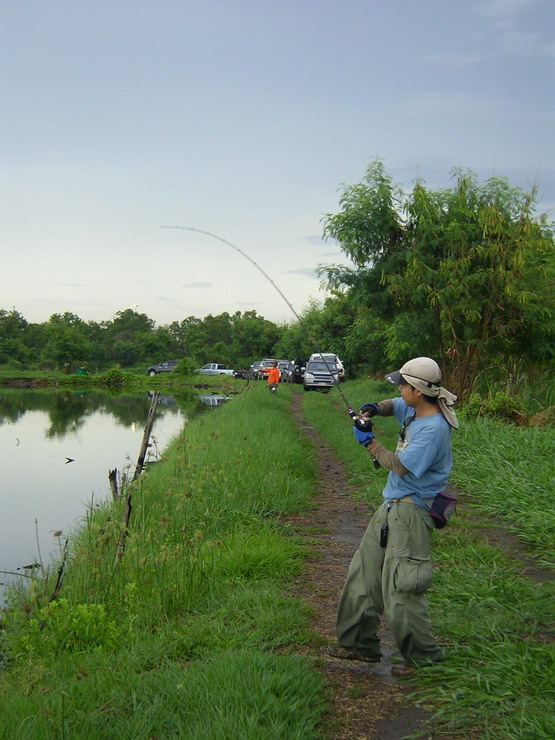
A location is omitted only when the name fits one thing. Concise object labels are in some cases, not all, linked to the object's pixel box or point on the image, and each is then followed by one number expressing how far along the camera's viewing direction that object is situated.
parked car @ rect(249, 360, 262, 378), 49.16
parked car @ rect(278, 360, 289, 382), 49.71
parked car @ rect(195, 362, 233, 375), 64.31
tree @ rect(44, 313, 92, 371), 71.31
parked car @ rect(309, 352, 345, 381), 35.13
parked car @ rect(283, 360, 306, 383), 47.56
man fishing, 4.42
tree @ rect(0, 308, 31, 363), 76.50
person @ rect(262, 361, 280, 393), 29.36
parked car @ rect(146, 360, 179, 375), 69.19
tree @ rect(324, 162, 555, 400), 15.91
